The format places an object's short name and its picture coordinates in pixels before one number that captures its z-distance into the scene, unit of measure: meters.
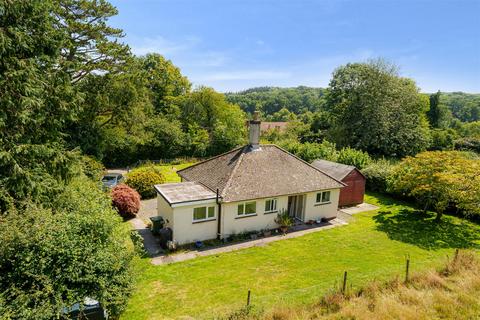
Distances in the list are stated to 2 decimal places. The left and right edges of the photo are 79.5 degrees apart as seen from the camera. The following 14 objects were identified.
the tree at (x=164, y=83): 47.72
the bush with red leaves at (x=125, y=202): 19.16
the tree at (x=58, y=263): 7.81
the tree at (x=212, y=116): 44.91
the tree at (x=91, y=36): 27.33
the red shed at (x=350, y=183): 23.20
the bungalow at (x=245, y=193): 15.82
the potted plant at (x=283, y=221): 17.86
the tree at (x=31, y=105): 12.96
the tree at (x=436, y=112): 70.12
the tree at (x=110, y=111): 31.53
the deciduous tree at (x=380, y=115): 38.91
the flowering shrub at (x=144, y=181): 23.86
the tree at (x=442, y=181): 18.33
